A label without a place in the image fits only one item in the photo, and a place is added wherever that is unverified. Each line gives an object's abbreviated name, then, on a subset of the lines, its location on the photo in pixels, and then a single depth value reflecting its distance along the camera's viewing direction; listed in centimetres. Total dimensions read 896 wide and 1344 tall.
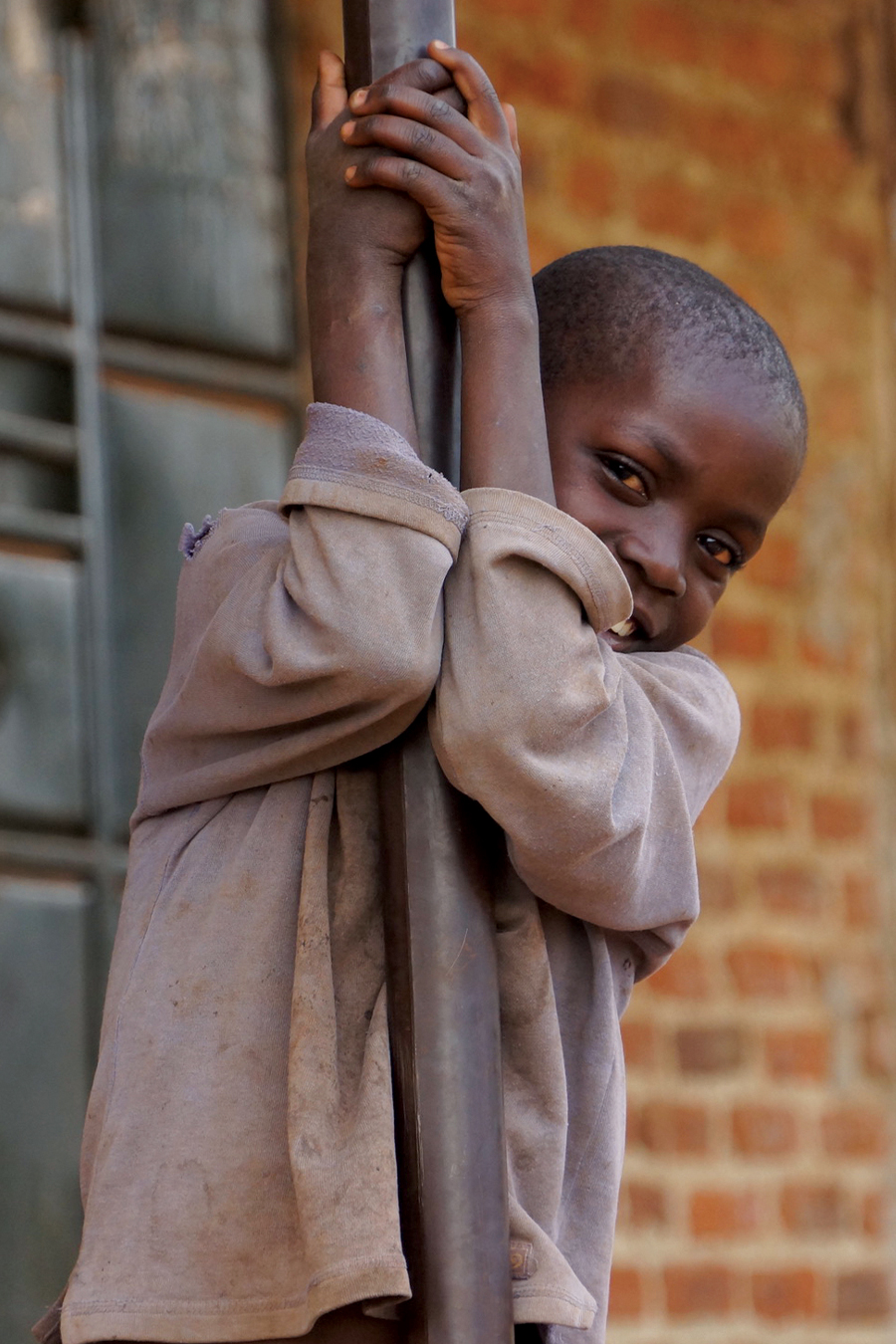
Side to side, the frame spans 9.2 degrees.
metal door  445
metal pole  298
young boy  304
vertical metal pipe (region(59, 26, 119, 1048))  459
